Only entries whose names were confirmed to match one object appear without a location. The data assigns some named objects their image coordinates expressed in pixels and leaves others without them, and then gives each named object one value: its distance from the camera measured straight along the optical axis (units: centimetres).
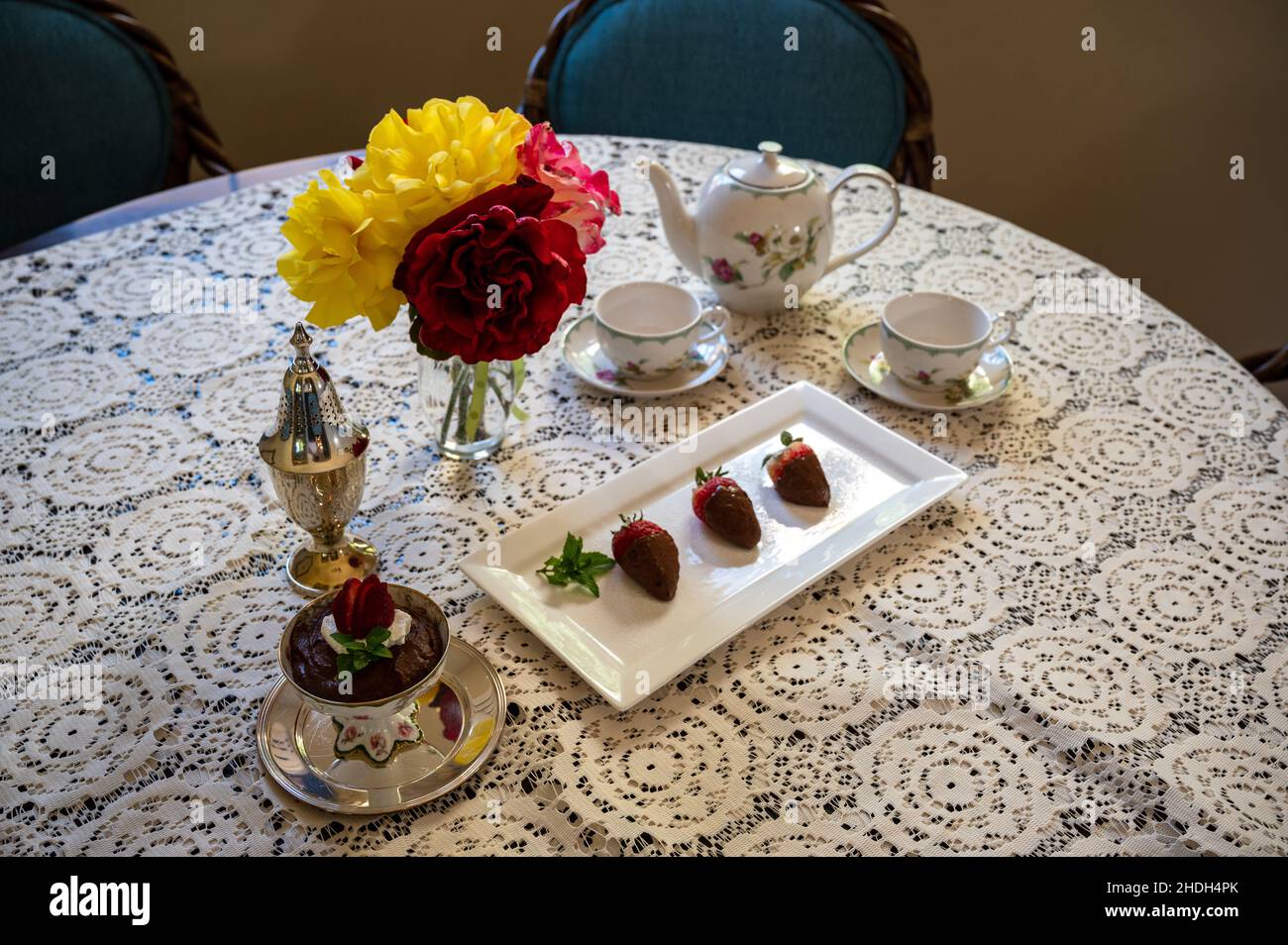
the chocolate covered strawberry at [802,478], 109
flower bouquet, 90
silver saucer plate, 82
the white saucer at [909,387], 124
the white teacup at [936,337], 122
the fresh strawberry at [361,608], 80
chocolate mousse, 80
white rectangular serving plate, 94
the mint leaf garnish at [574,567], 100
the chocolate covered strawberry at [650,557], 98
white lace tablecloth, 82
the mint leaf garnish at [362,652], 80
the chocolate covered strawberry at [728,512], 104
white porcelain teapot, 130
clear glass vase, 111
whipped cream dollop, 82
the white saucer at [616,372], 125
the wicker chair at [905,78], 174
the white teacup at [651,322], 124
